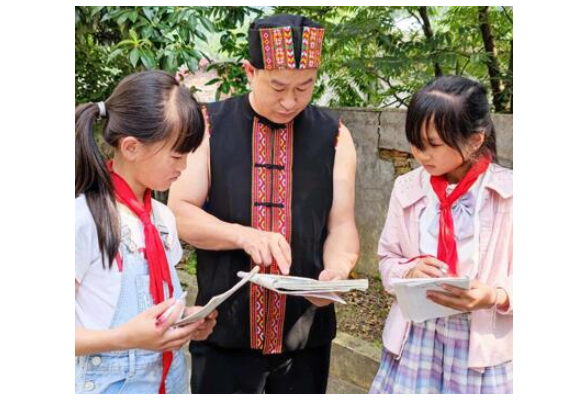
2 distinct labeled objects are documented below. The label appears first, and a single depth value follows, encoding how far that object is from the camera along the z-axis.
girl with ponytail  1.77
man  2.30
